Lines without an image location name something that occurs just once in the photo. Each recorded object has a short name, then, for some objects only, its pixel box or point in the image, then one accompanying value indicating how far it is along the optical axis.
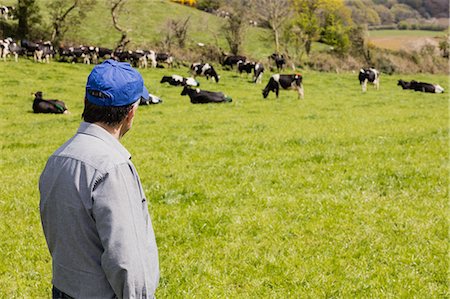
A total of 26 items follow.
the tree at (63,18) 45.03
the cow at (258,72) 34.44
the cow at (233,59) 42.41
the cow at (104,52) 42.08
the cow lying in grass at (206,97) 24.69
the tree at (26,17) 44.72
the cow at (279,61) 43.69
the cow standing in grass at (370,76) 33.97
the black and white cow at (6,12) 45.81
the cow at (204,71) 34.62
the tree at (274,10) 50.34
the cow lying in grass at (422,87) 34.22
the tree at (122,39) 42.72
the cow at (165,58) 42.09
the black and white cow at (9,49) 35.66
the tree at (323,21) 58.99
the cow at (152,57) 41.22
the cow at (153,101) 23.79
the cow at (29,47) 37.83
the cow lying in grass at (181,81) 31.47
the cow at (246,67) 38.46
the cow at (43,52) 37.72
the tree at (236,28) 48.62
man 2.74
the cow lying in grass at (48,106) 21.08
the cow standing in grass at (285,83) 27.22
